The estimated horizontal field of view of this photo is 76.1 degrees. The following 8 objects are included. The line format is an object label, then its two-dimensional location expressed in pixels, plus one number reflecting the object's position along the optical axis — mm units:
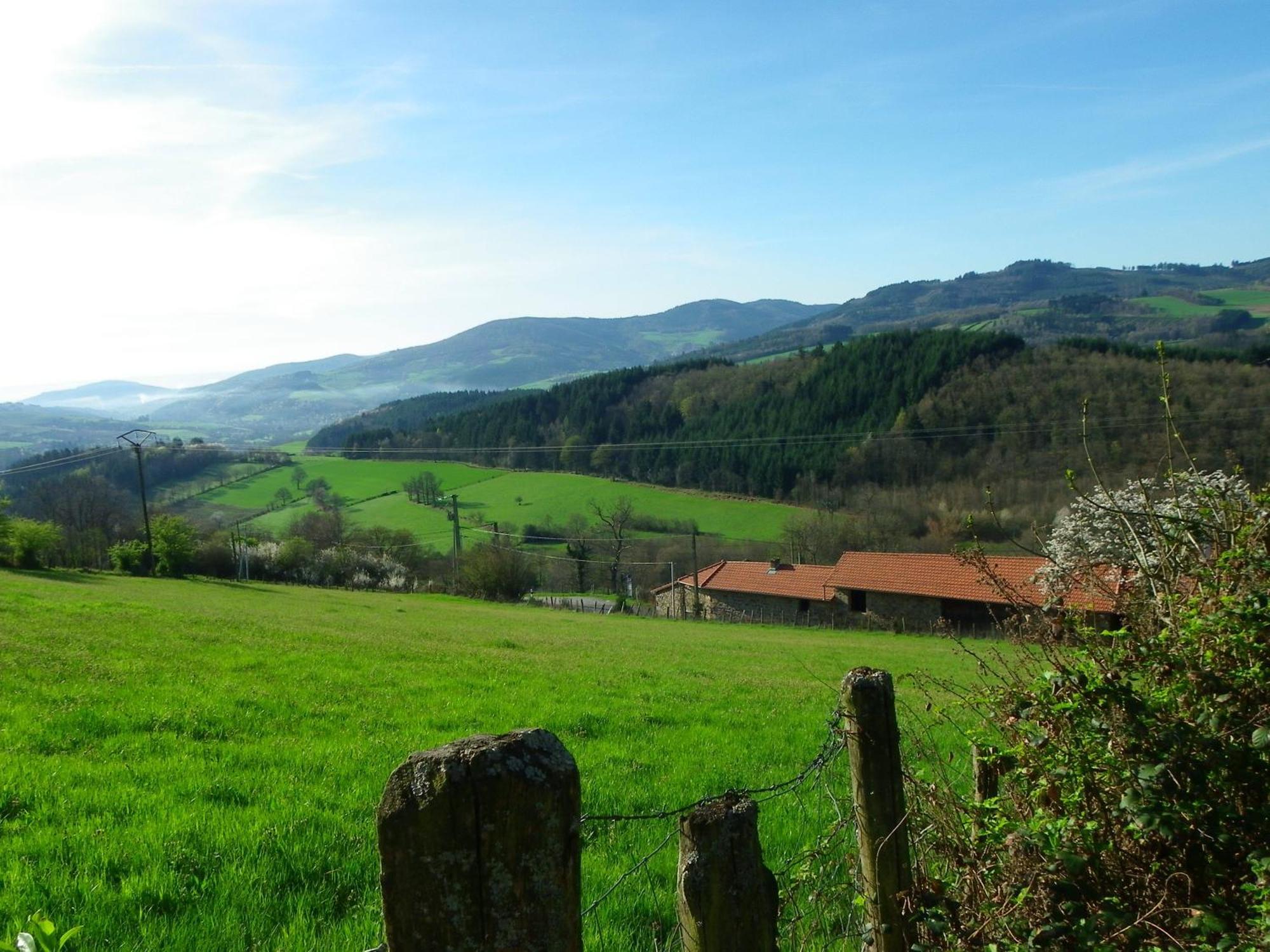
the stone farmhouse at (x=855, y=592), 47344
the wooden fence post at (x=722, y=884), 2184
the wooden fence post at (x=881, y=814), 2953
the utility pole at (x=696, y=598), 56050
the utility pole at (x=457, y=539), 61844
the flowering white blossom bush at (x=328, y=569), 68562
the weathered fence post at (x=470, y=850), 1505
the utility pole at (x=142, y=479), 52469
